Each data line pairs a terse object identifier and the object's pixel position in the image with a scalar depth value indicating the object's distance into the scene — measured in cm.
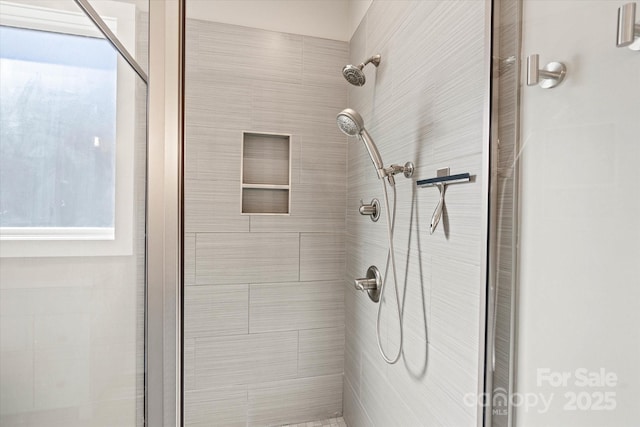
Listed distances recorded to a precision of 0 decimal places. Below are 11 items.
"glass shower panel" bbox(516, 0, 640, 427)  44
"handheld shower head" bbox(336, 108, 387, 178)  108
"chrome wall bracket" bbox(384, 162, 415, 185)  105
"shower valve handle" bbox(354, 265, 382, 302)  130
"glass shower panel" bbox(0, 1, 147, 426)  51
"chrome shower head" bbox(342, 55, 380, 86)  127
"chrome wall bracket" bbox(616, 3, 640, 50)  43
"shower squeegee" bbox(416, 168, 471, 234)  82
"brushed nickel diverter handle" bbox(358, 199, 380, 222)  130
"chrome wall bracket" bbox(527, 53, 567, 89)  56
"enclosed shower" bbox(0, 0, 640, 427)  49
